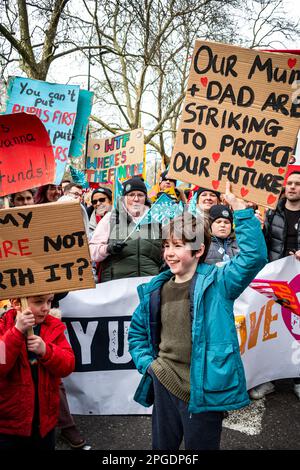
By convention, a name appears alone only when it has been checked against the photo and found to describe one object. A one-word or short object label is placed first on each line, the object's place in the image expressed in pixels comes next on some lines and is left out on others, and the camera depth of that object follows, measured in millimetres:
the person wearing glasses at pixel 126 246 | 3346
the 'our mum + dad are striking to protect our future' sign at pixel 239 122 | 2025
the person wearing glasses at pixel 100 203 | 4812
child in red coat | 1947
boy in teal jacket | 1855
